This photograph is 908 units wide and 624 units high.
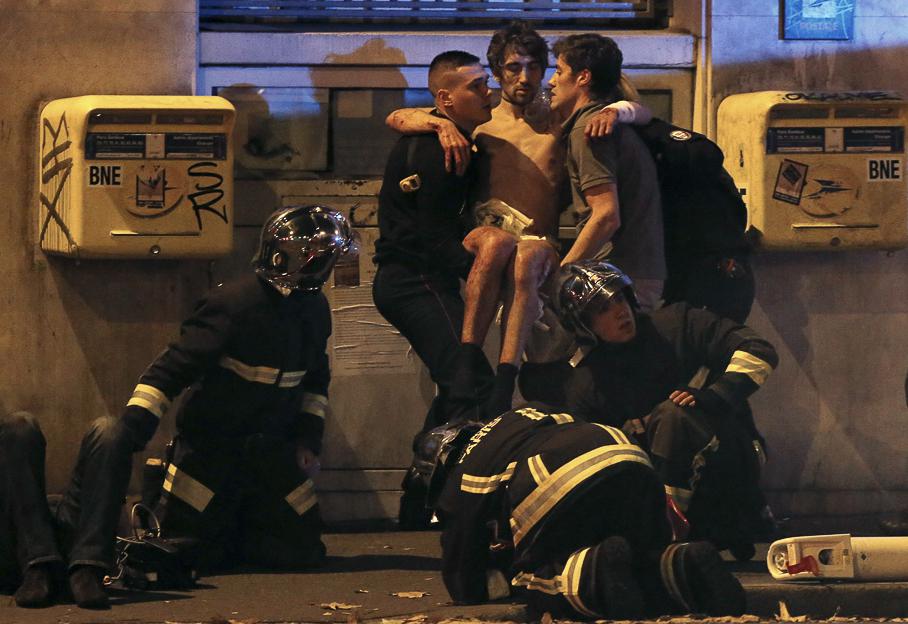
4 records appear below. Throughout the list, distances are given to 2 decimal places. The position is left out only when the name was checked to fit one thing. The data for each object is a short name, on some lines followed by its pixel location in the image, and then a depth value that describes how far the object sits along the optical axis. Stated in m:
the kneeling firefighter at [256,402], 16.23
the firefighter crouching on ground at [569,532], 13.94
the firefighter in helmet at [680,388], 16.02
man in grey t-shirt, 16.81
